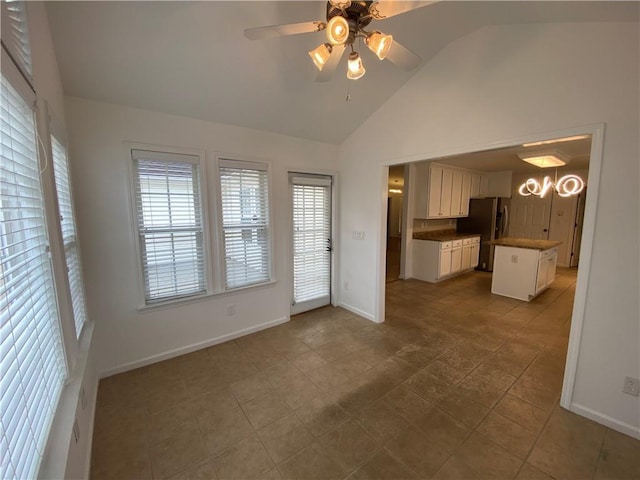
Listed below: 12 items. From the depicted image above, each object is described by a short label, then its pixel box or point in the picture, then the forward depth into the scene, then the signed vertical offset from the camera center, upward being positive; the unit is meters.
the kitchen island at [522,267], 4.35 -0.99
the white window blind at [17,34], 1.01 +0.75
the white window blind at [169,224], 2.54 -0.13
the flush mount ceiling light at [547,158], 3.83 +0.77
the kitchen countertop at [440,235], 5.65 -0.59
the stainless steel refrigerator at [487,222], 6.30 -0.31
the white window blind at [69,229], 1.82 -0.13
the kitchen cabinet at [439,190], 5.50 +0.41
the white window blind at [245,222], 3.02 -0.14
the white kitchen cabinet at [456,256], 5.76 -1.02
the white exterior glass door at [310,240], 3.68 -0.43
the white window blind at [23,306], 0.84 -0.37
